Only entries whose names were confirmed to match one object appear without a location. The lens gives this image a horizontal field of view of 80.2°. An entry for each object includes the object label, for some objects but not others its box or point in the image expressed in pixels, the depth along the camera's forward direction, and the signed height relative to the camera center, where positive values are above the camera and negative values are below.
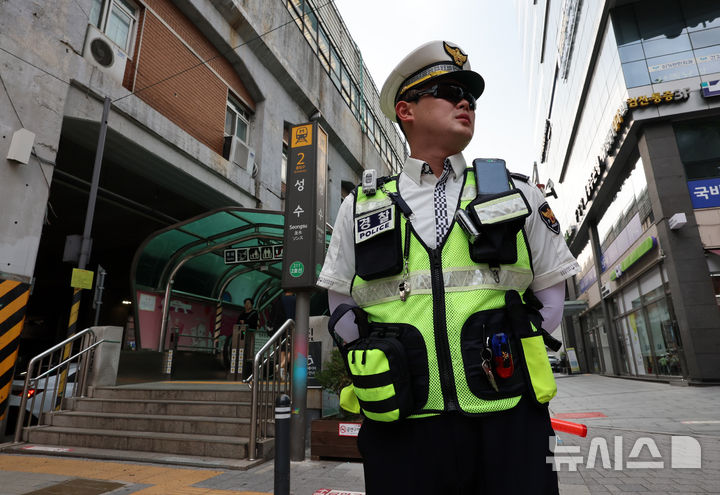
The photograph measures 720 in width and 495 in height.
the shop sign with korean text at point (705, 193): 13.88 +5.11
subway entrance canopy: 10.27 +2.71
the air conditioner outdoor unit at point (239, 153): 12.79 +6.39
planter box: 5.12 -0.86
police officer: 1.37 +0.16
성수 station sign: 5.75 +2.18
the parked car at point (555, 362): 32.55 -0.25
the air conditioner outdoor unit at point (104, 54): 8.91 +6.64
